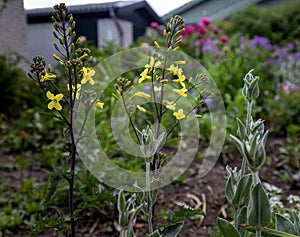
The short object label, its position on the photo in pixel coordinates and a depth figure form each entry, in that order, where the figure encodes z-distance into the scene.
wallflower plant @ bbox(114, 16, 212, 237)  0.80
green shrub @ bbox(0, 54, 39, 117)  3.12
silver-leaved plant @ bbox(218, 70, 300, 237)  0.70
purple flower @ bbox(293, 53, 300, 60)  3.80
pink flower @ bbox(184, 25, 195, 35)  4.02
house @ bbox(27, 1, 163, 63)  5.42
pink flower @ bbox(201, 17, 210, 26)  3.93
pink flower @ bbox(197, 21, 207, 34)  4.04
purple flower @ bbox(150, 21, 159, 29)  3.71
